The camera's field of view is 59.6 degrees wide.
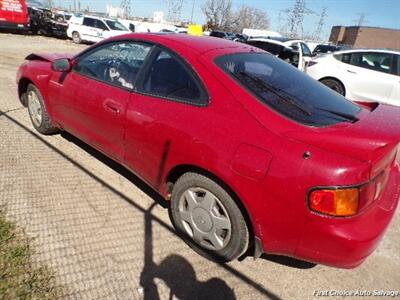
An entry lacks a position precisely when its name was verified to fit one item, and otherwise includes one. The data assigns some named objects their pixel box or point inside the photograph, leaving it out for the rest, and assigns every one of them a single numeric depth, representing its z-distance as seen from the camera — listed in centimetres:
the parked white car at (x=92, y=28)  1983
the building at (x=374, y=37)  7424
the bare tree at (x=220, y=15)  6594
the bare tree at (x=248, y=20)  7281
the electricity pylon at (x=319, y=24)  9062
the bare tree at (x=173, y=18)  8406
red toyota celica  211
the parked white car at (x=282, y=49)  1136
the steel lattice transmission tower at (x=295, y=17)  6706
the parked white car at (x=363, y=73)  776
